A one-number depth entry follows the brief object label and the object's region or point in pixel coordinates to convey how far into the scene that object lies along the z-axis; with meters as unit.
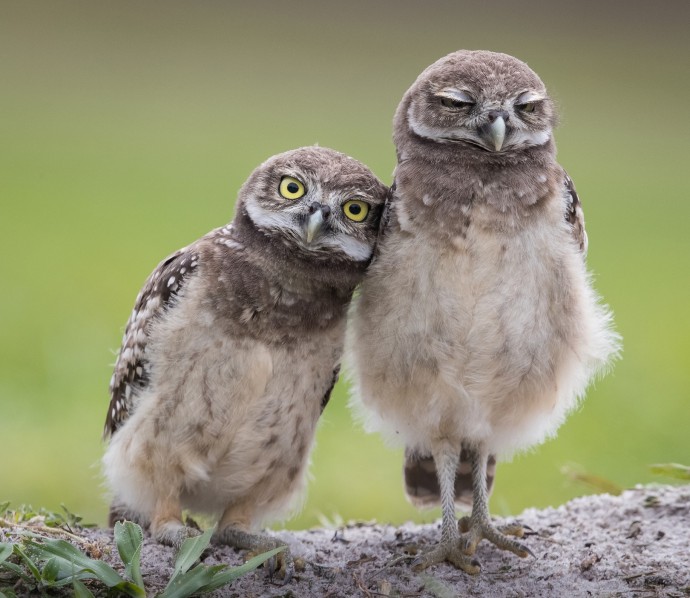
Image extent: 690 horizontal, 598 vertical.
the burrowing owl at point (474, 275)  7.55
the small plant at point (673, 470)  8.48
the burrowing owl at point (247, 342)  7.84
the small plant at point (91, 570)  6.20
